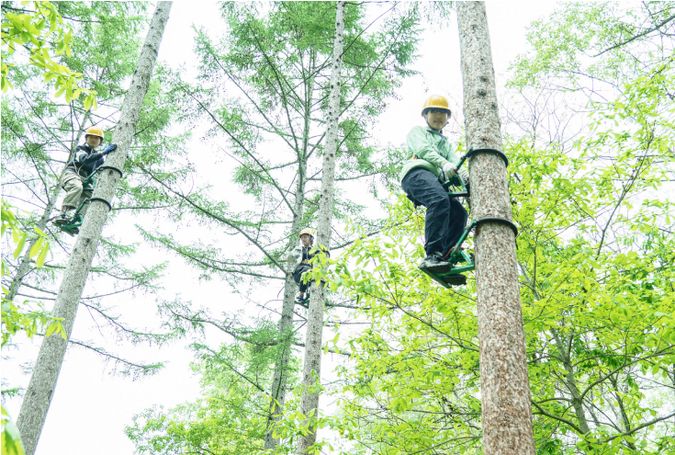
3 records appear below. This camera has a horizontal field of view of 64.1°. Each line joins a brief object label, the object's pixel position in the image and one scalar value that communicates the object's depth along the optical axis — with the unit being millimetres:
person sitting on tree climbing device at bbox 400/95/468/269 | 3977
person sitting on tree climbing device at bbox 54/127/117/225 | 8211
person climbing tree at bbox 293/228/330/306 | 9484
